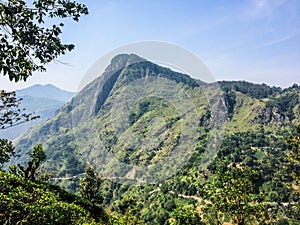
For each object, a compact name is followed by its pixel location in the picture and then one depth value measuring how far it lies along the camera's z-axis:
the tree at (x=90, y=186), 42.88
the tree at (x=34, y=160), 24.20
